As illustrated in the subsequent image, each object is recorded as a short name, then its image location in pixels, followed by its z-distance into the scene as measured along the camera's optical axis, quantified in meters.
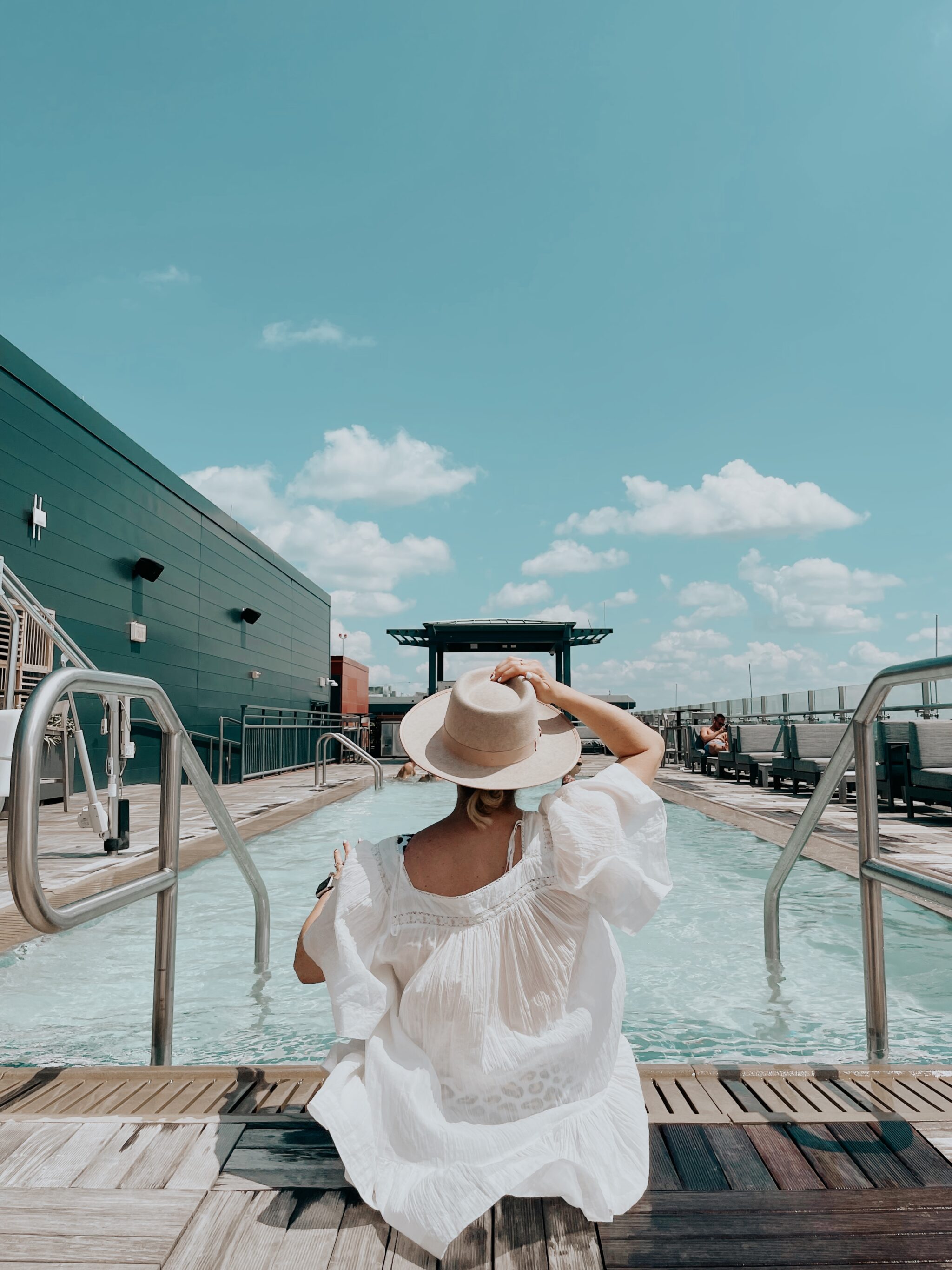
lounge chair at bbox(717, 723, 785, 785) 10.76
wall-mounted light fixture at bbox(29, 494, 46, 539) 8.32
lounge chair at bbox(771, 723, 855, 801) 8.52
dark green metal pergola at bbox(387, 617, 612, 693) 20.16
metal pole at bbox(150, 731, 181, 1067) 2.06
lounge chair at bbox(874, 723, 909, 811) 6.80
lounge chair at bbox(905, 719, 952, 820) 6.46
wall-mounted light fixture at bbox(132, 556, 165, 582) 10.75
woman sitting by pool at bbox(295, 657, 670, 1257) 1.29
